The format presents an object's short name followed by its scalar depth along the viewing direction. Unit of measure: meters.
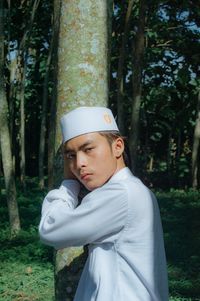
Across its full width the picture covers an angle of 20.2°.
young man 2.11
